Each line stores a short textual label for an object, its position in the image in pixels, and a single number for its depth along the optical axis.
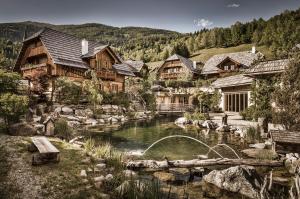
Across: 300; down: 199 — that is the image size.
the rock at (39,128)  12.84
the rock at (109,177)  6.77
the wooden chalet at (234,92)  25.03
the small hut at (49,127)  12.95
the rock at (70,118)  22.13
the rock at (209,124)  22.11
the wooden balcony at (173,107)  35.56
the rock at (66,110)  24.69
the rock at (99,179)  6.59
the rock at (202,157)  10.77
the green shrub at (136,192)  5.45
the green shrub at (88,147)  9.56
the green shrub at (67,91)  27.62
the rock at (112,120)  24.98
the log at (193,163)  9.22
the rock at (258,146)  13.08
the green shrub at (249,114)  19.53
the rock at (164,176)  8.23
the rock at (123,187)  5.95
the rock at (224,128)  20.14
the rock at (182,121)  25.63
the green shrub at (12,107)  12.02
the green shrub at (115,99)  31.09
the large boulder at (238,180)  7.22
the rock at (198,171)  9.06
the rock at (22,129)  11.48
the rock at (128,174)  7.66
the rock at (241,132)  16.61
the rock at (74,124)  20.09
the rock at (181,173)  8.47
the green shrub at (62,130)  13.56
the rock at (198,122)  23.77
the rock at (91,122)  22.84
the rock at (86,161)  8.17
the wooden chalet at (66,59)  31.69
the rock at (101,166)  7.94
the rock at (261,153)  10.48
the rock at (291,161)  9.20
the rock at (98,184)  6.36
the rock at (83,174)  6.89
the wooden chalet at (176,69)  55.22
